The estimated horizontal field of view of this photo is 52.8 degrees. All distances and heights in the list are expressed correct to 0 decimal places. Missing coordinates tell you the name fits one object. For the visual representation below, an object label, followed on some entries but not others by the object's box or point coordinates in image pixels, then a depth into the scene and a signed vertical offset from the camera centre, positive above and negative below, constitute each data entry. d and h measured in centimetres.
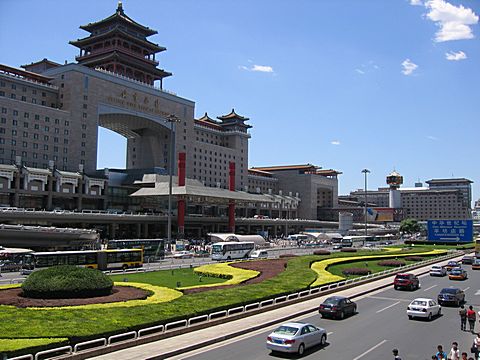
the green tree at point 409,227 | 16850 -351
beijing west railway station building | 9144 +1541
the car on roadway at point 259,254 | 6722 -554
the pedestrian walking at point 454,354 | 1664 -472
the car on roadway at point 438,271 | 4897 -546
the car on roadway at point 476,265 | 5688 -551
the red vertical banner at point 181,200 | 9881 +282
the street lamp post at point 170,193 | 7244 +300
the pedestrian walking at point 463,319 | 2389 -501
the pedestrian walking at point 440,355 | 1634 -467
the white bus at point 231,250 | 6397 -489
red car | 3812 -515
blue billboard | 7981 -214
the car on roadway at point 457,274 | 4603 -544
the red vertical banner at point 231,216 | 11517 -41
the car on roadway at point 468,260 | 6273 -549
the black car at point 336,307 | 2645 -507
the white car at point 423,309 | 2634 -504
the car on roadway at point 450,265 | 5344 -535
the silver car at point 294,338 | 1892 -492
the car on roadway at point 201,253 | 6818 -567
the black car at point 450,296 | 3097 -509
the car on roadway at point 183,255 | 6569 -570
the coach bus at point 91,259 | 4472 -459
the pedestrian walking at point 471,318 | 2342 -486
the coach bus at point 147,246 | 5775 -408
